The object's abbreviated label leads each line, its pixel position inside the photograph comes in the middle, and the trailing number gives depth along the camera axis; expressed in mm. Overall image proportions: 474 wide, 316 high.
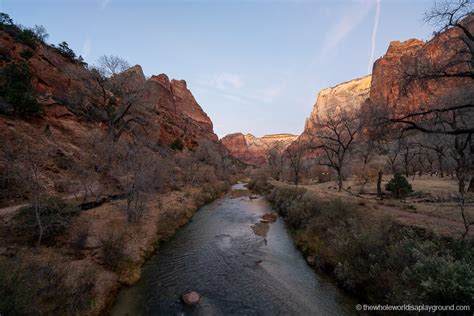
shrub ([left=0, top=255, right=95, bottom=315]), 4832
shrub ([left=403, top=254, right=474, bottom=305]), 5391
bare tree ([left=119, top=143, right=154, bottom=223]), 14906
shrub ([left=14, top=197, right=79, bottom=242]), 9508
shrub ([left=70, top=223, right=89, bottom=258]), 9877
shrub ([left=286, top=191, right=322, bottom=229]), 17375
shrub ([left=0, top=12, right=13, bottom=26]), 31566
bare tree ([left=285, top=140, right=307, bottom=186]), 40056
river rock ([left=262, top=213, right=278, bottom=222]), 21845
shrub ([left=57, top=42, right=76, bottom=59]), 35612
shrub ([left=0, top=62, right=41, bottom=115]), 19500
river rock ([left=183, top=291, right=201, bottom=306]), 8484
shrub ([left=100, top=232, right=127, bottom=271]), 10109
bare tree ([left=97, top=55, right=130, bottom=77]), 25547
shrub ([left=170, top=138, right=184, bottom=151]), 50847
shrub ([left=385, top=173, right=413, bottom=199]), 20203
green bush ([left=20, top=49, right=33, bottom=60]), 26688
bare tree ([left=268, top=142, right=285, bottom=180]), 58034
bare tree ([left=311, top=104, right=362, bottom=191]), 25781
